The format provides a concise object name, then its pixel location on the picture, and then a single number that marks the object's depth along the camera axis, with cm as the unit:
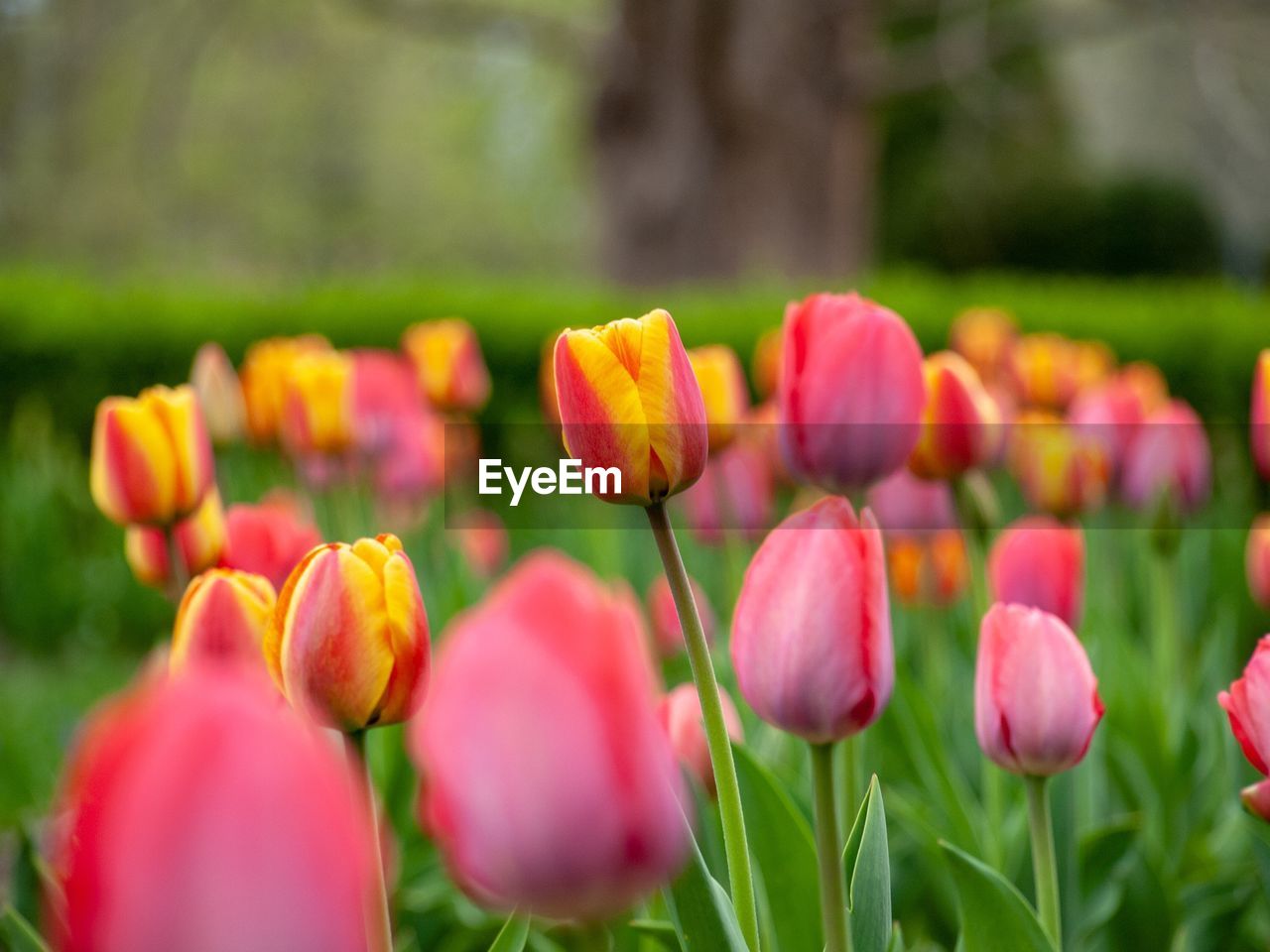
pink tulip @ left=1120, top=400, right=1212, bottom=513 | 196
